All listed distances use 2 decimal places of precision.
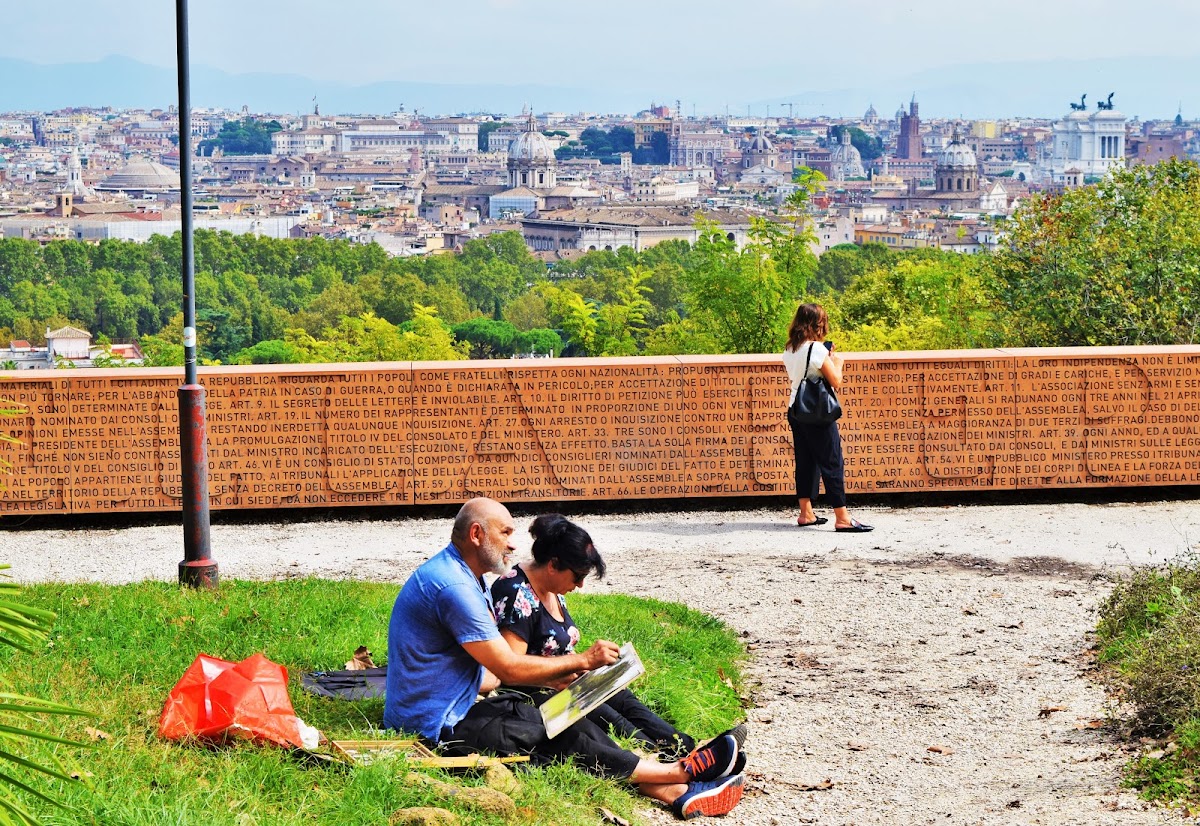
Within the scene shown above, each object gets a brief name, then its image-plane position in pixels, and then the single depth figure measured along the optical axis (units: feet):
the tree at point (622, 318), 75.61
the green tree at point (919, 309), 72.59
